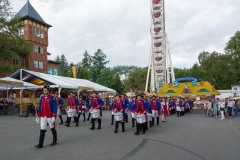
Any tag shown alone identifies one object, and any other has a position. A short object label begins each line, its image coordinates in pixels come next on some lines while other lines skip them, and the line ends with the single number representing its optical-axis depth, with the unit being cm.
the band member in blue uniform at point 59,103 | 1507
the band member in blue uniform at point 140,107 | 1137
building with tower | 4062
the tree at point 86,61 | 8502
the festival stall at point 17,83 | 1988
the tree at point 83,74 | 6084
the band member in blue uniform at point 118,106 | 1294
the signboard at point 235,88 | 2119
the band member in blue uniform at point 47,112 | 822
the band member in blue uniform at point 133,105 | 1182
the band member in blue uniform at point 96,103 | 1252
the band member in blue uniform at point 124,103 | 1336
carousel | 3369
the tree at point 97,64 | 7331
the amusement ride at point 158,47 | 6414
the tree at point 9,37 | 2914
